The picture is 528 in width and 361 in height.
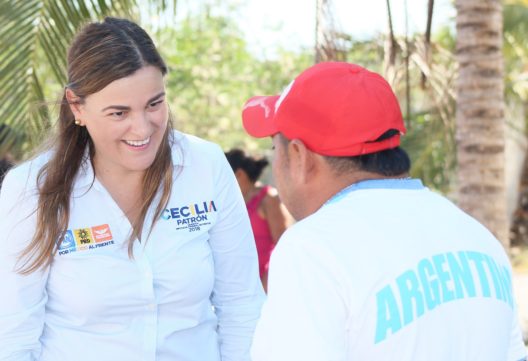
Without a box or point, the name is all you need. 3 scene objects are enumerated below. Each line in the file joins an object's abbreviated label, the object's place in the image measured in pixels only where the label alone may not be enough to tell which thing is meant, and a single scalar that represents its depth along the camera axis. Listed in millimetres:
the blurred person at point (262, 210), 5875
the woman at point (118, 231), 2385
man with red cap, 1598
